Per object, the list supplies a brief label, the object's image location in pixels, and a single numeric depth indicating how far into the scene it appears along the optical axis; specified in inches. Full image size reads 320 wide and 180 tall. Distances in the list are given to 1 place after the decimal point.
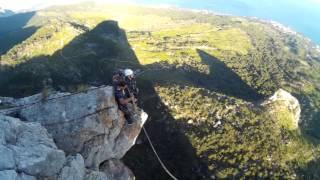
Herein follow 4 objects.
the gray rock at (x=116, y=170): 669.3
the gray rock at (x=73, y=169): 535.1
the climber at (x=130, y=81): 682.5
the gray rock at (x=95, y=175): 584.2
